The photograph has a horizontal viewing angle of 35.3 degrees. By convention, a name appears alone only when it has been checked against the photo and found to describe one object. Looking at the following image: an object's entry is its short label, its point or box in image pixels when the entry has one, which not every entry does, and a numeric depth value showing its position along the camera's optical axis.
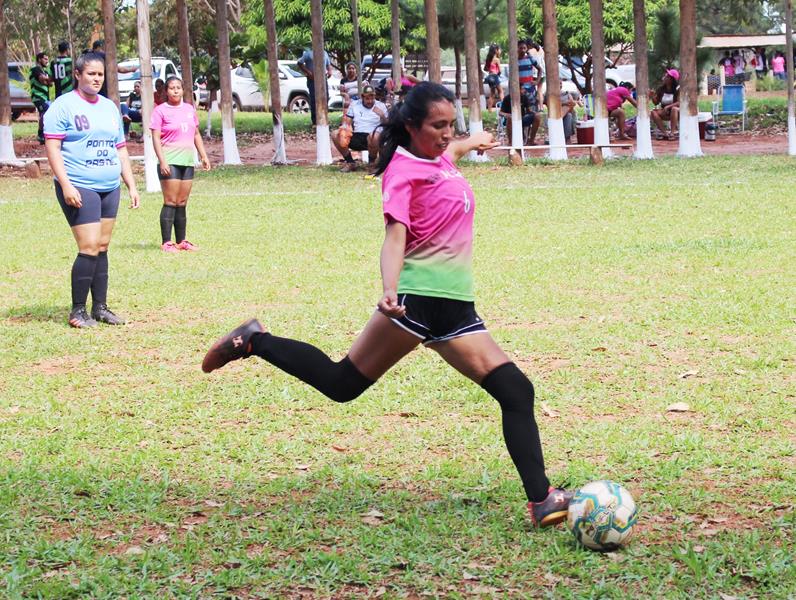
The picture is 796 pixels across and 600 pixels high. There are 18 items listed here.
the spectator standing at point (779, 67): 50.66
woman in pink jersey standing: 13.45
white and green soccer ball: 4.80
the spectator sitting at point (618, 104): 29.44
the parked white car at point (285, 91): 42.69
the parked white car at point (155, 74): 41.12
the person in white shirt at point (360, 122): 23.61
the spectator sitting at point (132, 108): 31.78
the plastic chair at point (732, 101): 31.70
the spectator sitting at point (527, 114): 27.77
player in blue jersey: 9.15
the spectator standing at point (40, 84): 30.64
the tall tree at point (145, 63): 20.22
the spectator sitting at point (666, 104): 29.97
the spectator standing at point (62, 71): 28.69
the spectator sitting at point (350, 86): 27.56
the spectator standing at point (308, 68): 29.77
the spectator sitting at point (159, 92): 25.53
